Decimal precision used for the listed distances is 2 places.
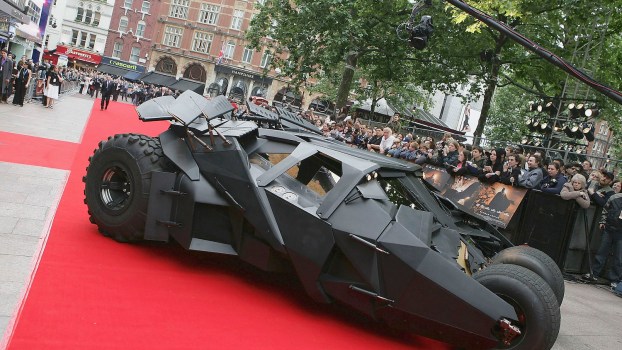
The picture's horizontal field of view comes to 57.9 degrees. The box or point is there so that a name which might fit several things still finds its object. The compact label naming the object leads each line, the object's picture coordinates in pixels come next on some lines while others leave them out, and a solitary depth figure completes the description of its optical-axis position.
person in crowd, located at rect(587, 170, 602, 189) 10.57
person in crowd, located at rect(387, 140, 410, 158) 13.21
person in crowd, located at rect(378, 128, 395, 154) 14.15
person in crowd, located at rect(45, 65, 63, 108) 20.49
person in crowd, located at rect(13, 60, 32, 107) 17.73
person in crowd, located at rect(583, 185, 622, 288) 9.91
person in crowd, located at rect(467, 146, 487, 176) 11.84
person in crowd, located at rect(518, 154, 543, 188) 10.44
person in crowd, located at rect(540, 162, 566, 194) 10.18
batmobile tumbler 4.52
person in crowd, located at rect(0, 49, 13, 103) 16.82
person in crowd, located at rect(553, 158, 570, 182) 10.46
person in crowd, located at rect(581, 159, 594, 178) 11.68
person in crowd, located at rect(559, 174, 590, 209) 9.79
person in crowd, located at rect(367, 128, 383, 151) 14.68
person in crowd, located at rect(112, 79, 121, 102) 45.00
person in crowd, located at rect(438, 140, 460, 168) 11.88
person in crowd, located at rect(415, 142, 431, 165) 12.32
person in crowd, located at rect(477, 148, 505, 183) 10.85
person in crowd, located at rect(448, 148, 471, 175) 11.39
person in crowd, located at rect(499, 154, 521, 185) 10.70
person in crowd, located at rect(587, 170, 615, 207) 10.19
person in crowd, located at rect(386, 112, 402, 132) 21.46
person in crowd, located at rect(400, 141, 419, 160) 12.85
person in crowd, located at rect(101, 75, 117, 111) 27.28
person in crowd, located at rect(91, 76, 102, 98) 43.94
